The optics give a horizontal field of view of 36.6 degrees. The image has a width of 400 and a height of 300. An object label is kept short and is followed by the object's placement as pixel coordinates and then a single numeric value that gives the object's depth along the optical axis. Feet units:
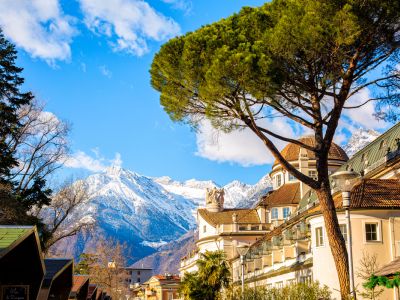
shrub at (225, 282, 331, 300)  97.42
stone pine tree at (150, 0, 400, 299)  77.15
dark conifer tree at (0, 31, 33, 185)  115.14
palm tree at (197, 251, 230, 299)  167.94
